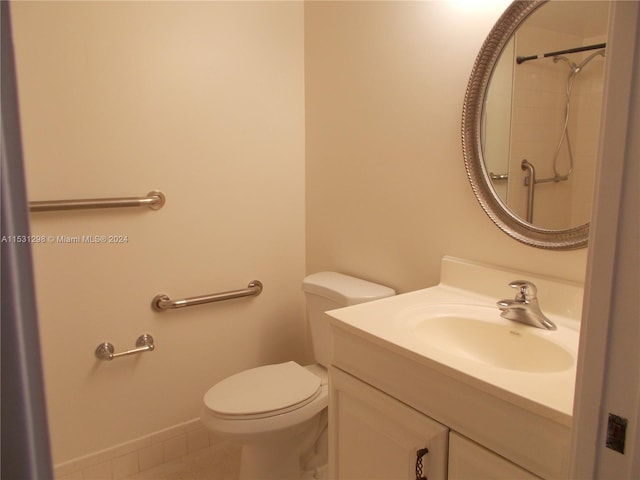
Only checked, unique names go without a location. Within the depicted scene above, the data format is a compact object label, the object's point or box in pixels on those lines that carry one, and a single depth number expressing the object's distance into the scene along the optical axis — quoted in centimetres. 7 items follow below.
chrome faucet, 121
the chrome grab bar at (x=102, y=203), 161
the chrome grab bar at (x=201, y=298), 190
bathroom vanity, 89
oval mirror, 120
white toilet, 157
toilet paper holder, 180
